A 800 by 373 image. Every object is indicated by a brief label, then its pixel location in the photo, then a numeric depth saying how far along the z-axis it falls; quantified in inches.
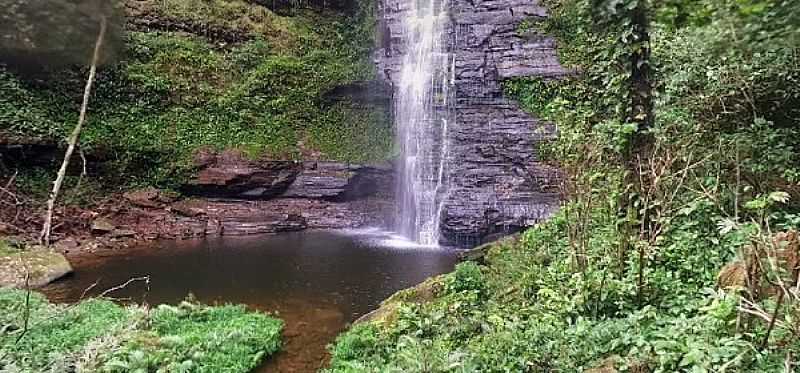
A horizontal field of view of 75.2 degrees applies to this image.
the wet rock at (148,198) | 619.4
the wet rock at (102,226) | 549.3
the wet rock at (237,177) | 659.4
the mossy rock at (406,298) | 290.7
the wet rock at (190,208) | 627.5
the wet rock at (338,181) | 698.2
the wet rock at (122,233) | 552.6
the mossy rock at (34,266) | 376.8
